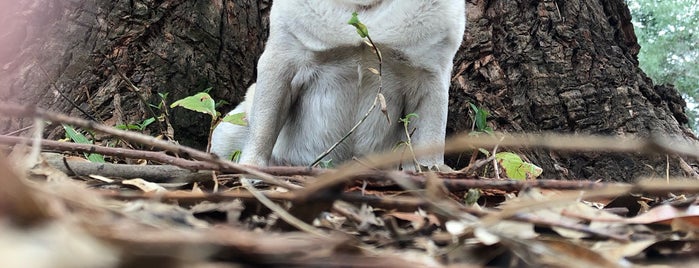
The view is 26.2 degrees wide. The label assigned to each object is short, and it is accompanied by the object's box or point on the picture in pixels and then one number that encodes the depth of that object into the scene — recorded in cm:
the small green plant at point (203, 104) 135
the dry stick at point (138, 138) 80
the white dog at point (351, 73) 146
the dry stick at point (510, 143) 65
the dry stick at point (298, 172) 98
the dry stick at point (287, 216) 72
